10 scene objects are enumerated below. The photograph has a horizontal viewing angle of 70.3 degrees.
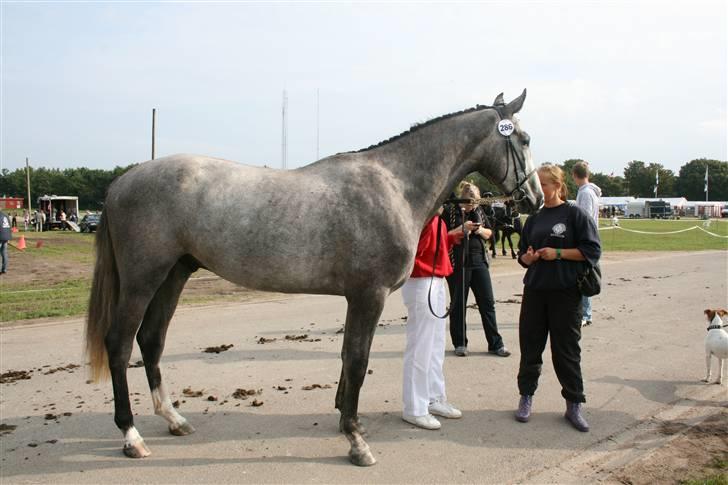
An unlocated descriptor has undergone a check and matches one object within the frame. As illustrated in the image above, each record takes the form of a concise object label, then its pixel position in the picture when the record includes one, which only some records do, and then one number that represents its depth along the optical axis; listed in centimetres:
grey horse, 369
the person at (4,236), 1372
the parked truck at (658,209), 7644
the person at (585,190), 743
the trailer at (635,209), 7881
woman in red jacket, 439
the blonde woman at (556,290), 427
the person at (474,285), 634
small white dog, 527
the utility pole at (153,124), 2826
